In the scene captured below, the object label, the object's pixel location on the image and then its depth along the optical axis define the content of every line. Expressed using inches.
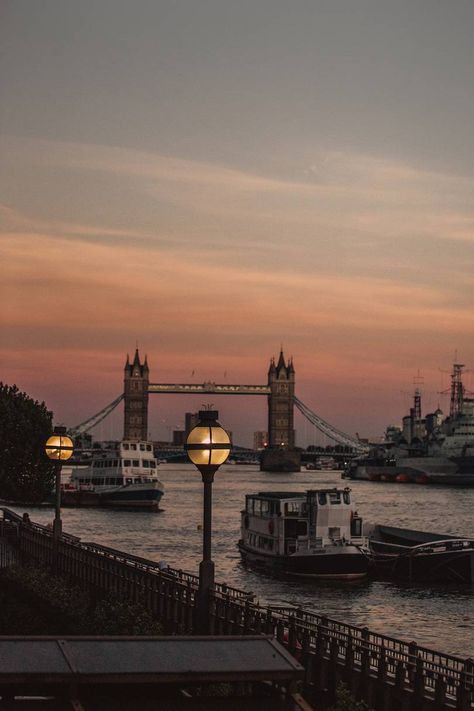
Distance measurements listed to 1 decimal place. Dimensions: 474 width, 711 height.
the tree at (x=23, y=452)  3110.2
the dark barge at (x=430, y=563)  2319.1
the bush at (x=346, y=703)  637.9
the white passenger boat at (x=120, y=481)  4731.8
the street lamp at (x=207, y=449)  684.1
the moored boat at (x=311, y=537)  2290.8
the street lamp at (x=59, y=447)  1235.9
